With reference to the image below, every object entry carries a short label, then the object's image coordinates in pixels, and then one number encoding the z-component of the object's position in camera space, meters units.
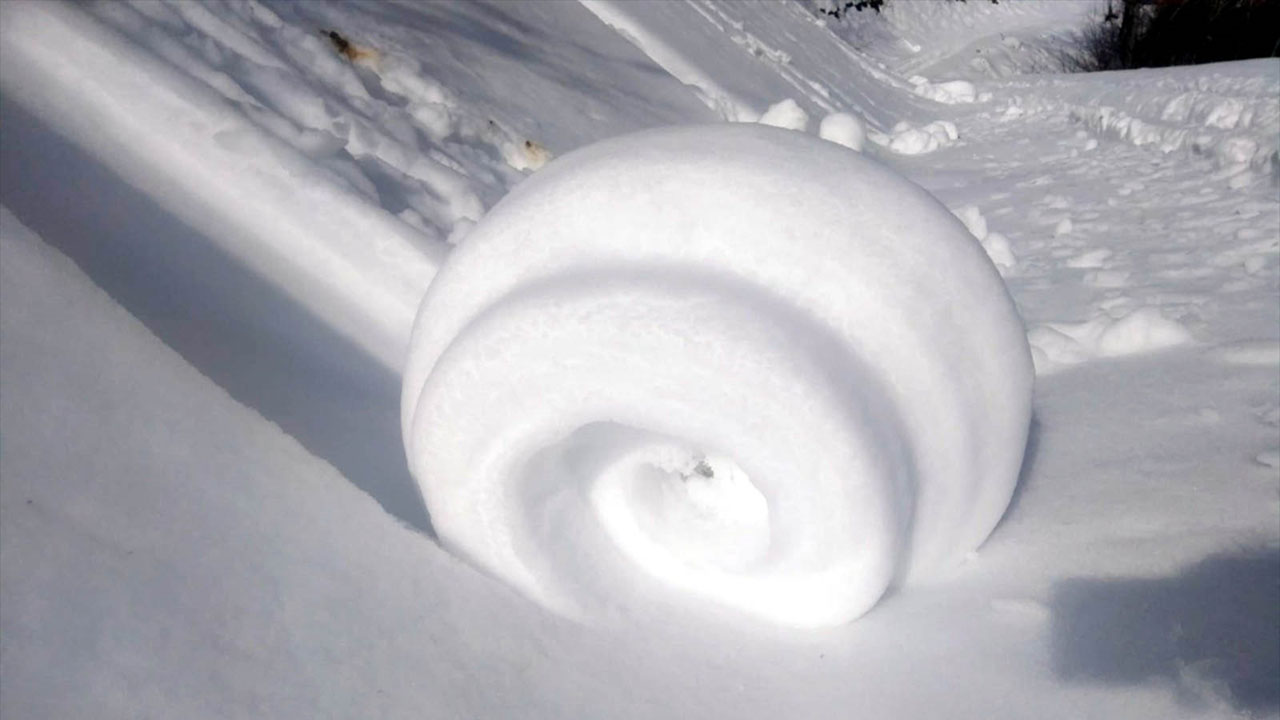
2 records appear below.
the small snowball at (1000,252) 3.28
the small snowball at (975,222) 3.44
